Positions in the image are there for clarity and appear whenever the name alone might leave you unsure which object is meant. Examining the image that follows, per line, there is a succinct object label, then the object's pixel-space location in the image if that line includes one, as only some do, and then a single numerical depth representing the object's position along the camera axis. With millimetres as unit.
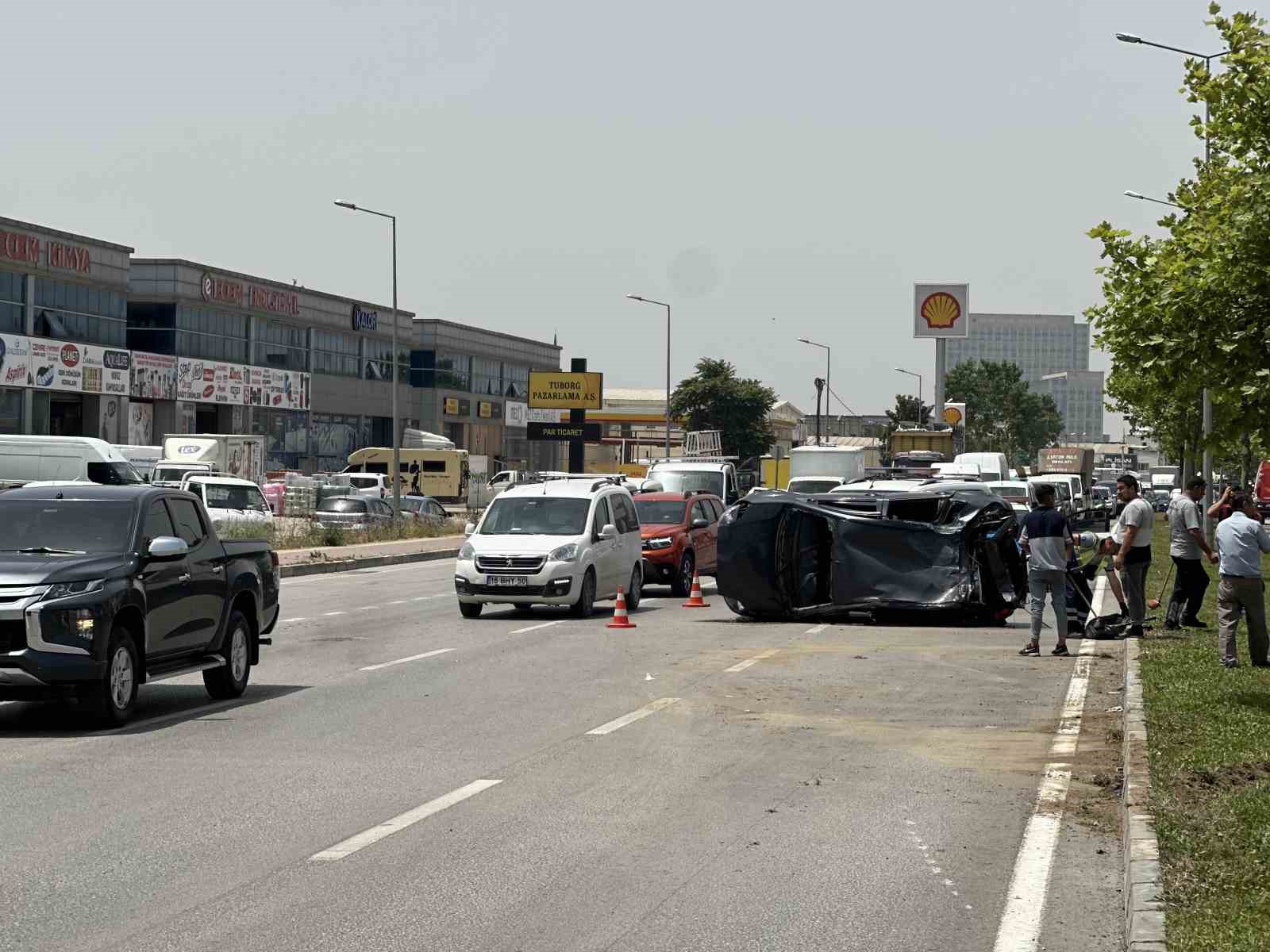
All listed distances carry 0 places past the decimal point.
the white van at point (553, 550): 22812
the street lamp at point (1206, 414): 15570
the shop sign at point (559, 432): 84688
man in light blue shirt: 15391
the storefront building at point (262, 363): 72750
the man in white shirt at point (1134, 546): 19516
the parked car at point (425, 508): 56094
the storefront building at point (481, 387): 102000
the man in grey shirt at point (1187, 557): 20438
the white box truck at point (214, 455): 51000
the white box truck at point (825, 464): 47781
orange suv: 28625
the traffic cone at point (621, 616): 21422
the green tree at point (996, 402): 178625
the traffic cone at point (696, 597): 25703
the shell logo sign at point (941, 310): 87750
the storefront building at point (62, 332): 60656
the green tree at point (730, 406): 119562
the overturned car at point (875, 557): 22406
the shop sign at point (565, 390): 91562
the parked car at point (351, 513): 48406
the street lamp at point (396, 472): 49594
